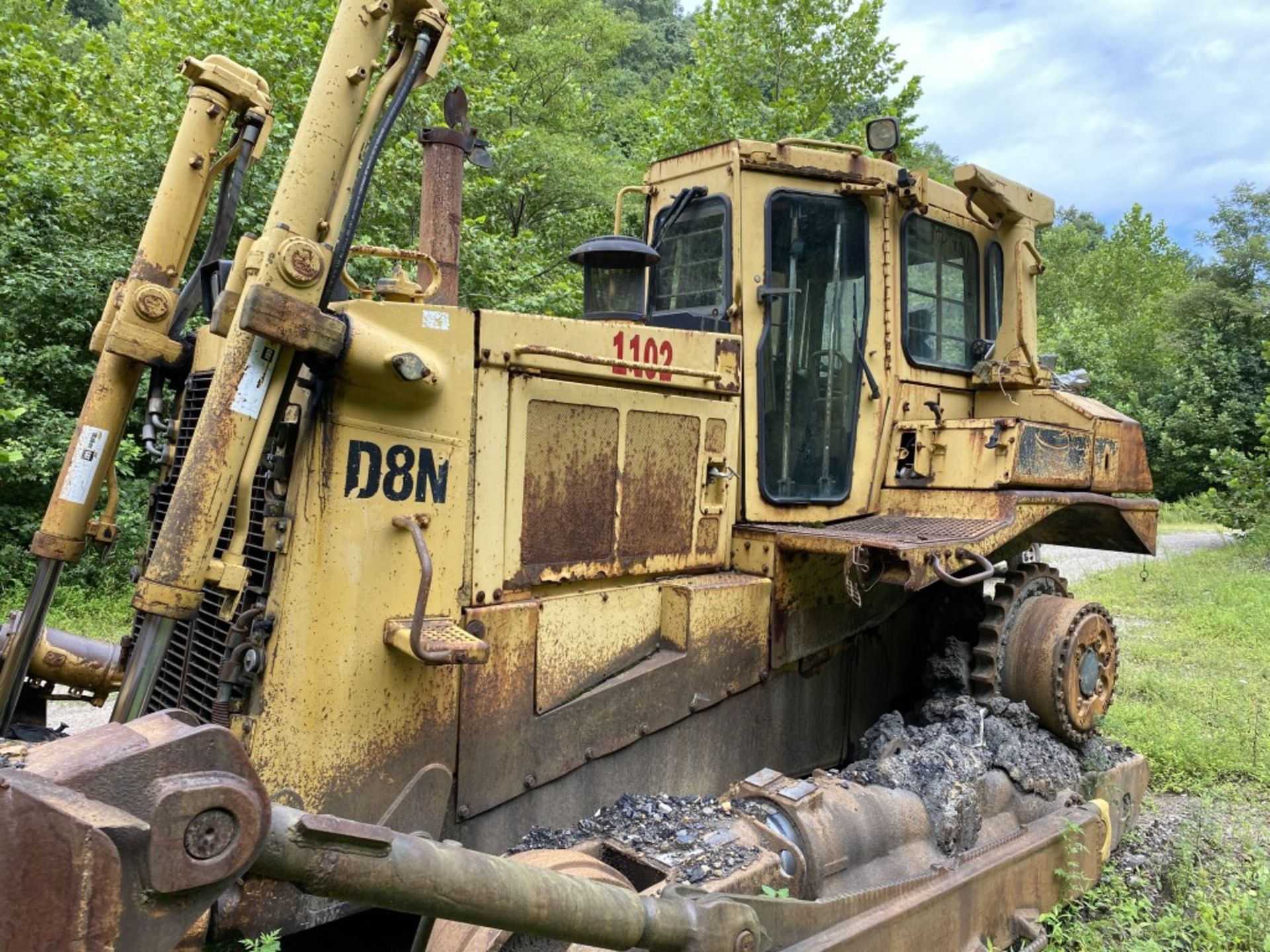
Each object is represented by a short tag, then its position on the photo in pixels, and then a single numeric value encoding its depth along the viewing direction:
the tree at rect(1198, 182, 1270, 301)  22.78
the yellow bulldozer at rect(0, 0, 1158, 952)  2.09
